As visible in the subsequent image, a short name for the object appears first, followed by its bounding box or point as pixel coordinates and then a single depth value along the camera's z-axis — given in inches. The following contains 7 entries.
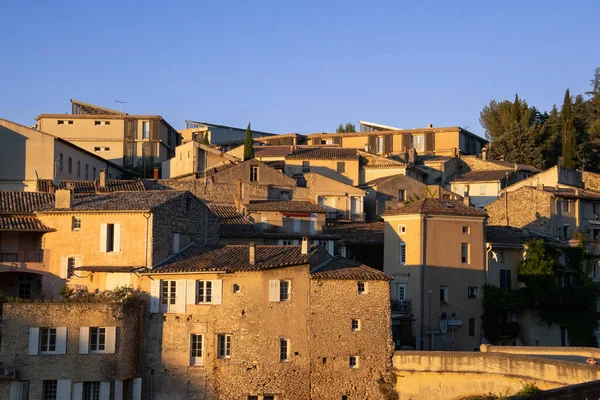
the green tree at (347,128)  4347.0
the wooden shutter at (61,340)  1590.8
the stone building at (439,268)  2030.0
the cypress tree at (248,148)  3134.8
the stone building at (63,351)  1583.4
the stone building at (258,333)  1626.5
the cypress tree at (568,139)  3213.6
